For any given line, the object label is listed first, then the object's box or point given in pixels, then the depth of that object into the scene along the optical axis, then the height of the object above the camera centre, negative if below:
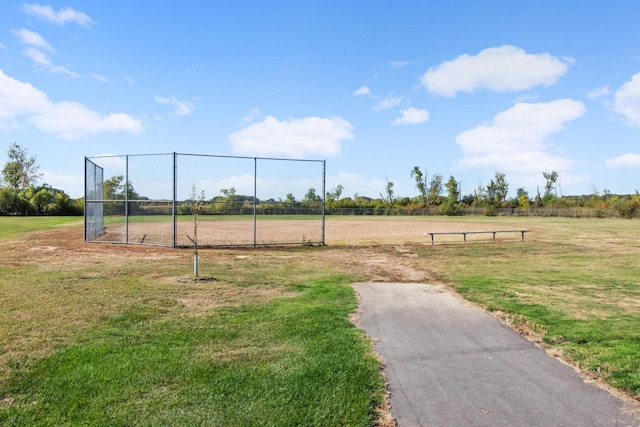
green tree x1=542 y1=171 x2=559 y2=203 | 78.25 +5.50
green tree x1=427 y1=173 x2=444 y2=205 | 81.00 +3.80
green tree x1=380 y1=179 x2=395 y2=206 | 81.38 +3.13
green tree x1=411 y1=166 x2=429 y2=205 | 82.75 +5.34
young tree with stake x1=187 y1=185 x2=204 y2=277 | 8.97 +0.15
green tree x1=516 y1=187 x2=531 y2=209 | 75.75 +1.85
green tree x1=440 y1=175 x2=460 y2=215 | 64.81 +0.20
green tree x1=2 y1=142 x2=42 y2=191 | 59.75 +4.96
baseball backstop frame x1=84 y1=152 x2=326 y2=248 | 15.91 -0.38
